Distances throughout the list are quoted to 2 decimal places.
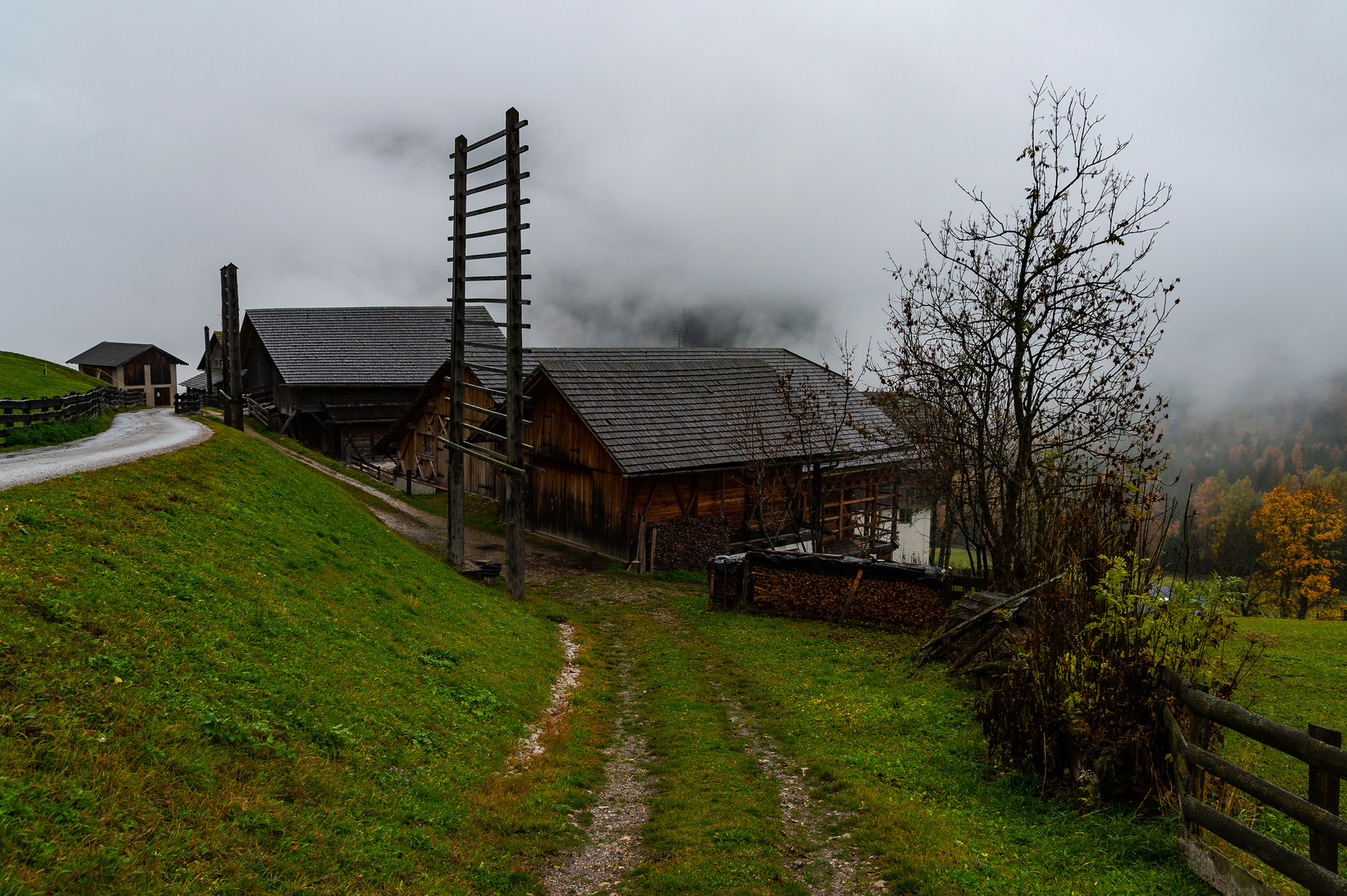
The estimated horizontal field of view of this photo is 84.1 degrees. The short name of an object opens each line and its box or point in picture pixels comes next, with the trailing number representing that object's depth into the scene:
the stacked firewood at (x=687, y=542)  24.17
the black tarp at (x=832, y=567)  16.14
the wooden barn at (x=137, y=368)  64.69
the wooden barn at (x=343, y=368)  41.81
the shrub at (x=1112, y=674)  6.44
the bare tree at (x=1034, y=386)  11.60
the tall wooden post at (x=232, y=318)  24.53
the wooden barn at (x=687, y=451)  24.38
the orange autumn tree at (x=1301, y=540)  51.88
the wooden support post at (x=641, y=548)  23.62
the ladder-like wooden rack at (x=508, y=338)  16.55
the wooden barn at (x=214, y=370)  58.88
